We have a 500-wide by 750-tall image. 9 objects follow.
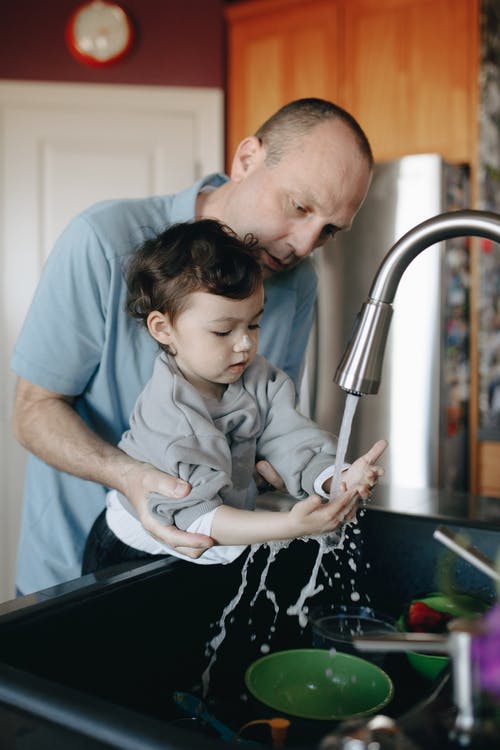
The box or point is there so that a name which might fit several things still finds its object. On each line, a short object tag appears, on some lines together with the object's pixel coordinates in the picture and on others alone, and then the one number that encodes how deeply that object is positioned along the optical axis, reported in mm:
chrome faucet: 742
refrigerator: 2760
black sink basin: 613
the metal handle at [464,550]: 605
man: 1186
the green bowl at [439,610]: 935
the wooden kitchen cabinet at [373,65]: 2838
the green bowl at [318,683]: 880
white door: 3344
